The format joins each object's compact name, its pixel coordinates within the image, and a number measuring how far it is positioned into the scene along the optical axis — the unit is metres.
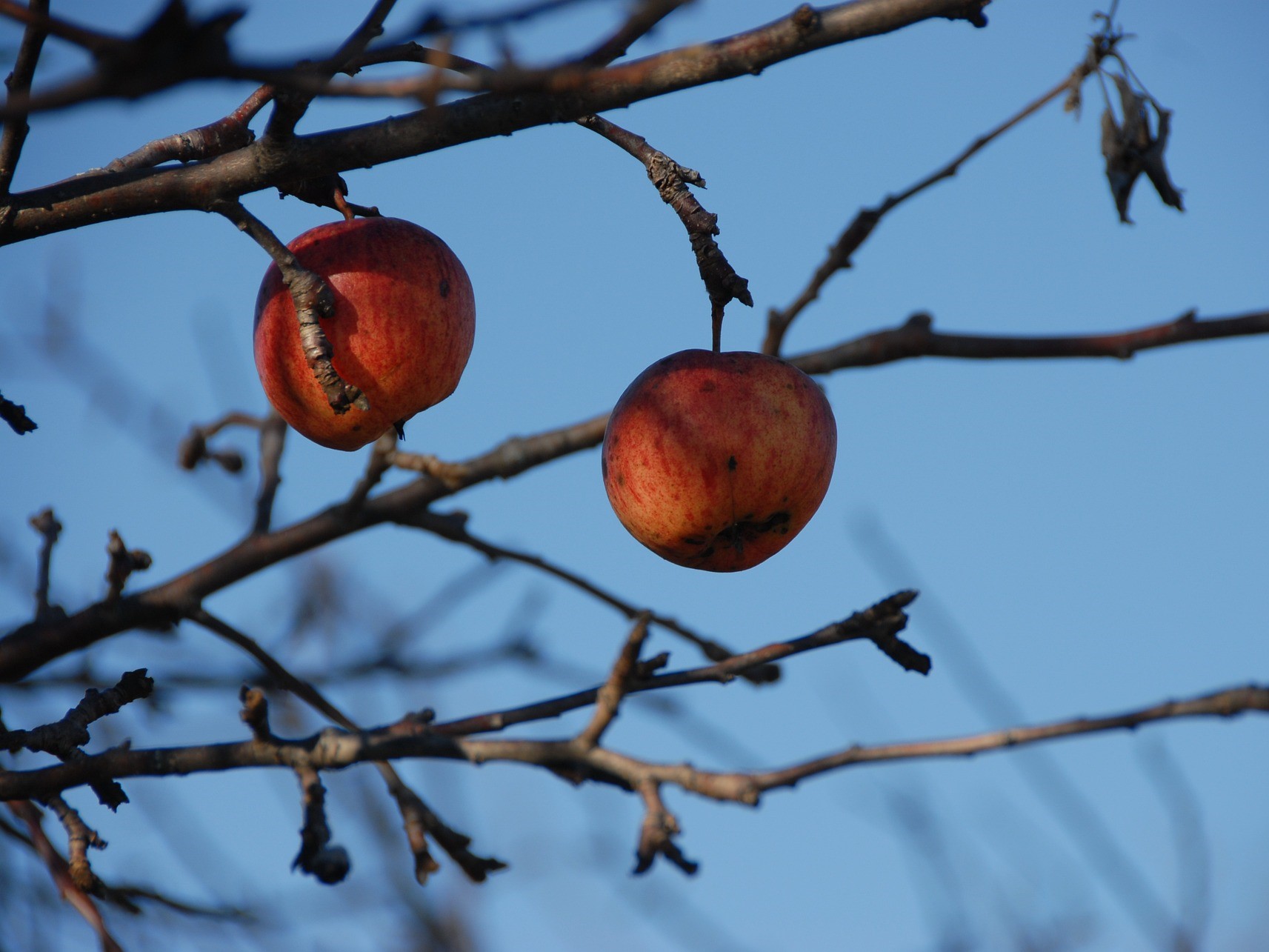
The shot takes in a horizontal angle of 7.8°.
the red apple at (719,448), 2.42
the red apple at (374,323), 2.41
